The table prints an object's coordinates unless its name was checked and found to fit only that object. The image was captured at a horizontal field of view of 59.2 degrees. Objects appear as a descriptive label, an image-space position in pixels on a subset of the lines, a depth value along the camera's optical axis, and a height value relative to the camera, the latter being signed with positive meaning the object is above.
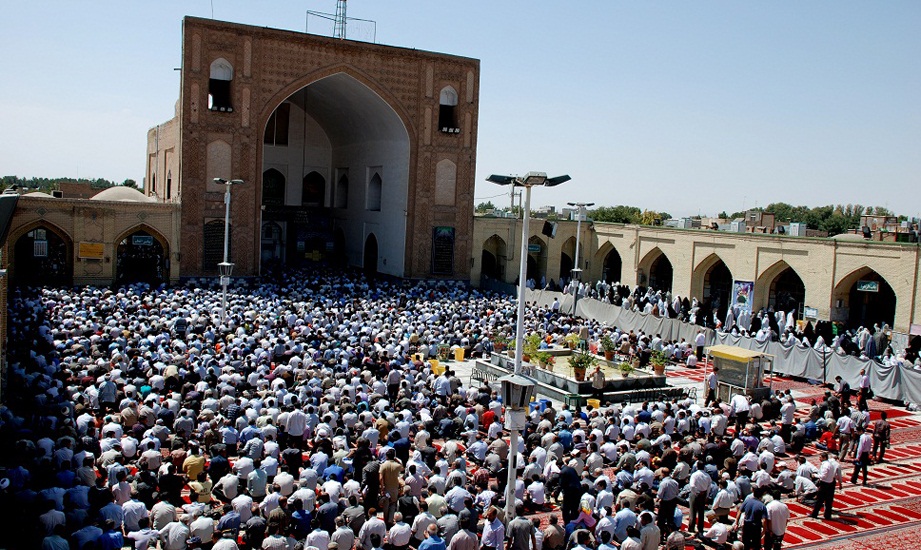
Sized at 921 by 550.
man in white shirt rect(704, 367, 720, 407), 18.81 -3.19
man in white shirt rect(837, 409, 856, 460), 14.70 -3.29
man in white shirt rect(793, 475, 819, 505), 12.29 -3.66
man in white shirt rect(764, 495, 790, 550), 10.17 -3.43
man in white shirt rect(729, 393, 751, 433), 16.23 -3.28
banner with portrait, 30.77 -1.83
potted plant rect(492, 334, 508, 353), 21.84 -2.89
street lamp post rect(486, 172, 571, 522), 9.52 -1.58
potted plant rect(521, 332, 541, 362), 20.64 -2.80
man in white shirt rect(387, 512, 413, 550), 9.03 -3.38
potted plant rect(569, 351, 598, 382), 18.86 -2.92
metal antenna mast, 35.31 +8.93
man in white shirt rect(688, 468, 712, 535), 11.16 -3.52
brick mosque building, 32.06 +3.45
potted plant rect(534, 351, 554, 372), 20.17 -3.05
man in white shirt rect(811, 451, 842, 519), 11.79 -3.42
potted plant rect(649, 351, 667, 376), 20.45 -3.04
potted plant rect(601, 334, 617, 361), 21.94 -2.90
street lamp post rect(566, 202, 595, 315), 29.42 -1.21
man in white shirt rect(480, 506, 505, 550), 8.97 -3.29
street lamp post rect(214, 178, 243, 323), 23.05 -1.51
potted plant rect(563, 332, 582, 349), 23.18 -2.93
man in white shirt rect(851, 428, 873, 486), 13.51 -3.34
